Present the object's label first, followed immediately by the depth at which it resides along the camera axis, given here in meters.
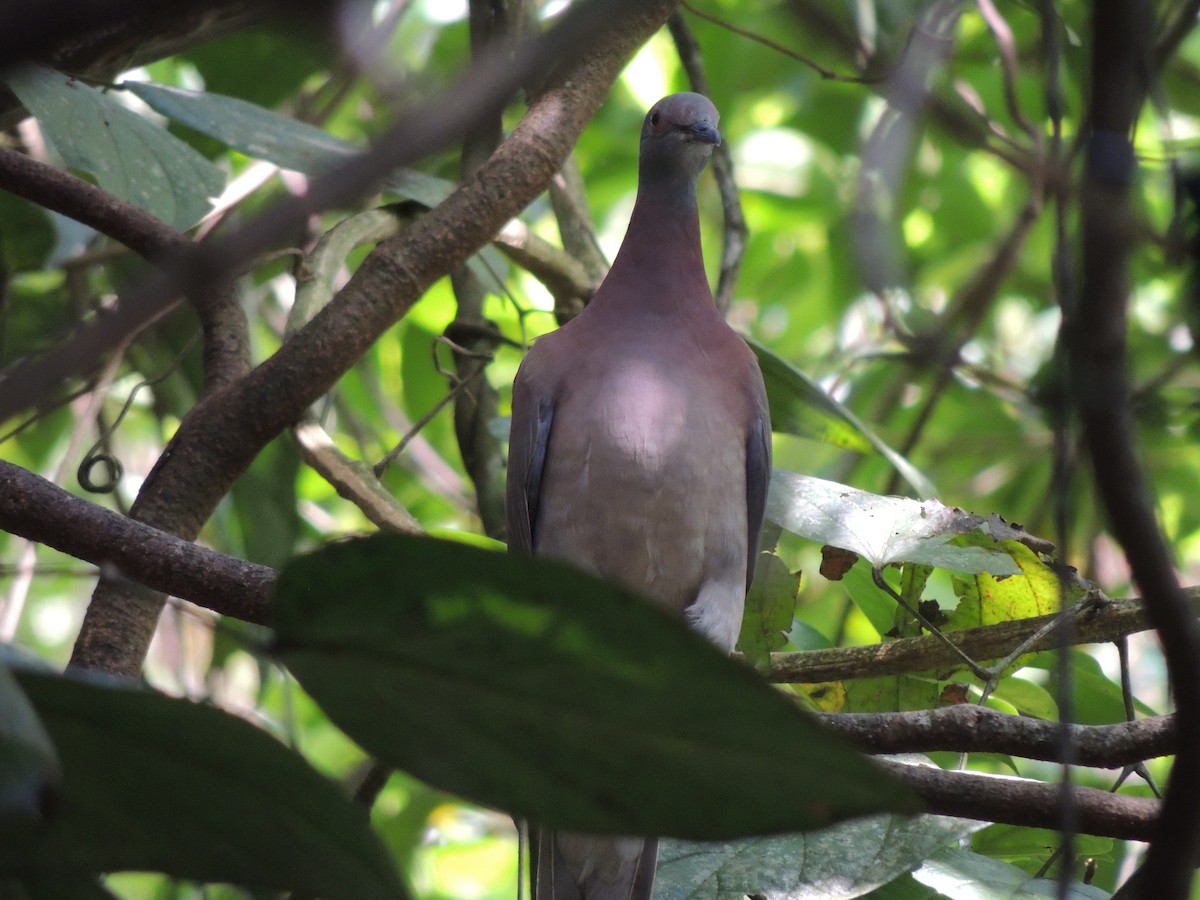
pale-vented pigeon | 6.28
